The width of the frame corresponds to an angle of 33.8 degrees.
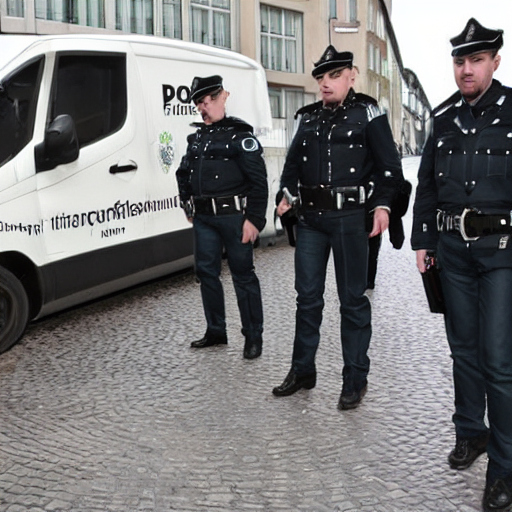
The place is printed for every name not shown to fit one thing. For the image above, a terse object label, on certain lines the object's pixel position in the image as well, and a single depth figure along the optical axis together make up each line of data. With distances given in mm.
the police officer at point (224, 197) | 5406
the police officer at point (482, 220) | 3176
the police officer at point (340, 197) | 4289
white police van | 5707
